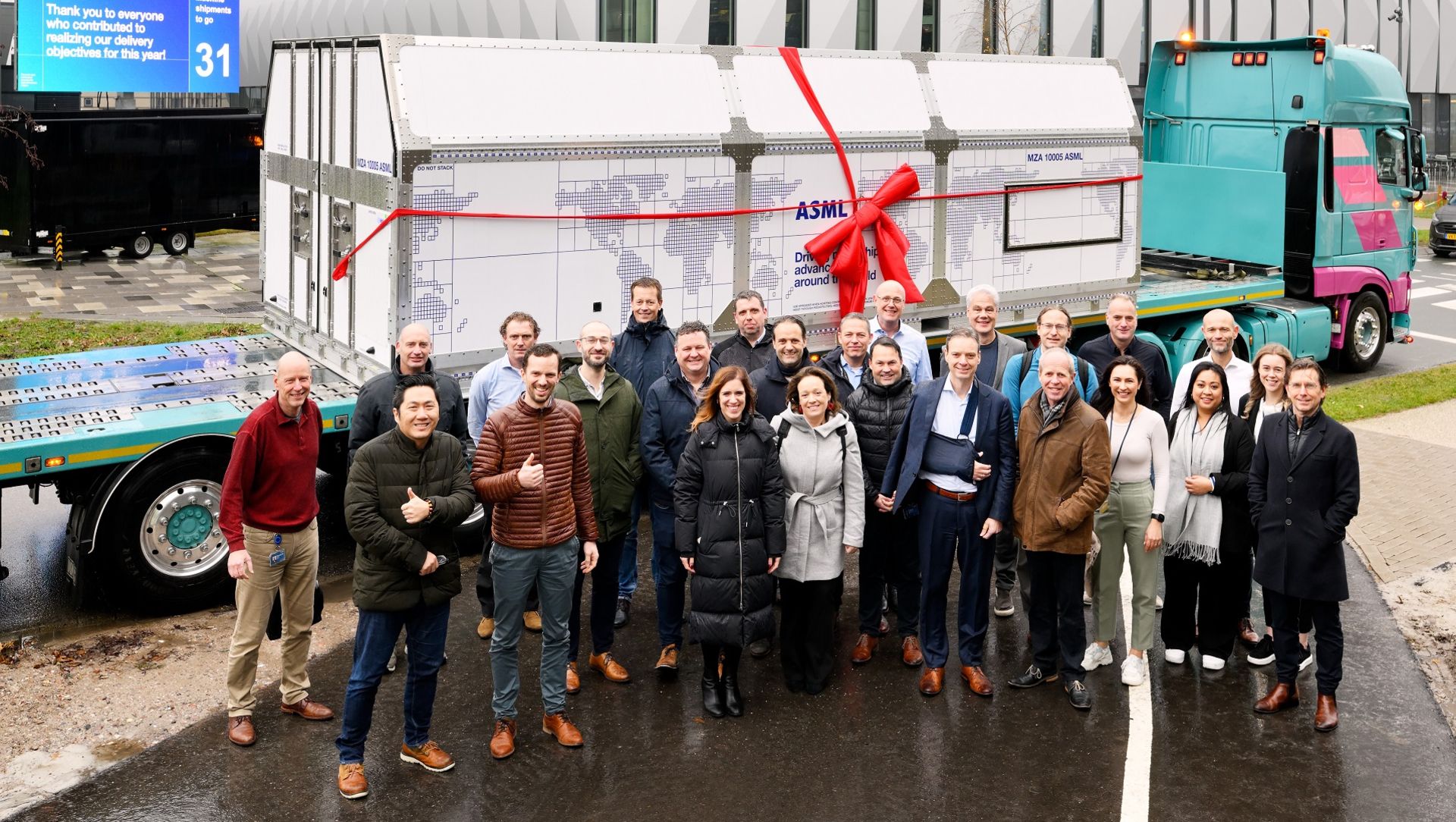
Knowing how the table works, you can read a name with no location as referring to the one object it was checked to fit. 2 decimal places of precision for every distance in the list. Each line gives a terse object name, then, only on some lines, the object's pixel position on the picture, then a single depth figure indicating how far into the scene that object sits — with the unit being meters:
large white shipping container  9.20
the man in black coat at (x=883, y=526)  7.71
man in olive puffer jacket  6.17
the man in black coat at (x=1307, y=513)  6.98
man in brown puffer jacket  6.57
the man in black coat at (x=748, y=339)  8.61
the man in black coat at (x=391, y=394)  7.50
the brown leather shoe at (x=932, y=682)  7.55
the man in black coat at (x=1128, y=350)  8.94
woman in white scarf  7.57
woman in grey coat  7.27
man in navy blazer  7.40
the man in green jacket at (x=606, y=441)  7.44
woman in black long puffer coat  7.03
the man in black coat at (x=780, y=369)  8.00
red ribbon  11.19
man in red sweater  6.72
